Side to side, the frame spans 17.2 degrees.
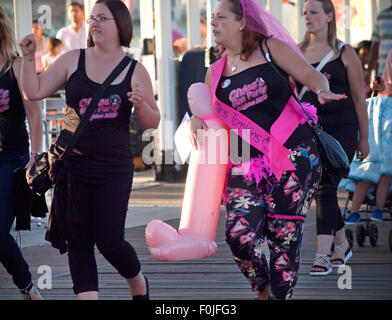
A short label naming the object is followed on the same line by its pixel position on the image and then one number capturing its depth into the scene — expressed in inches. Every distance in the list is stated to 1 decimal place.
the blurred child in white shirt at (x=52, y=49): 739.7
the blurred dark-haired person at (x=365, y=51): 702.0
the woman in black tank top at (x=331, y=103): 357.5
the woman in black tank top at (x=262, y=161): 258.8
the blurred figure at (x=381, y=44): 633.5
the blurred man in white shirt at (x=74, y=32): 764.1
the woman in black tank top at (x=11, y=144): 288.4
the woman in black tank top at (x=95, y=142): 260.3
